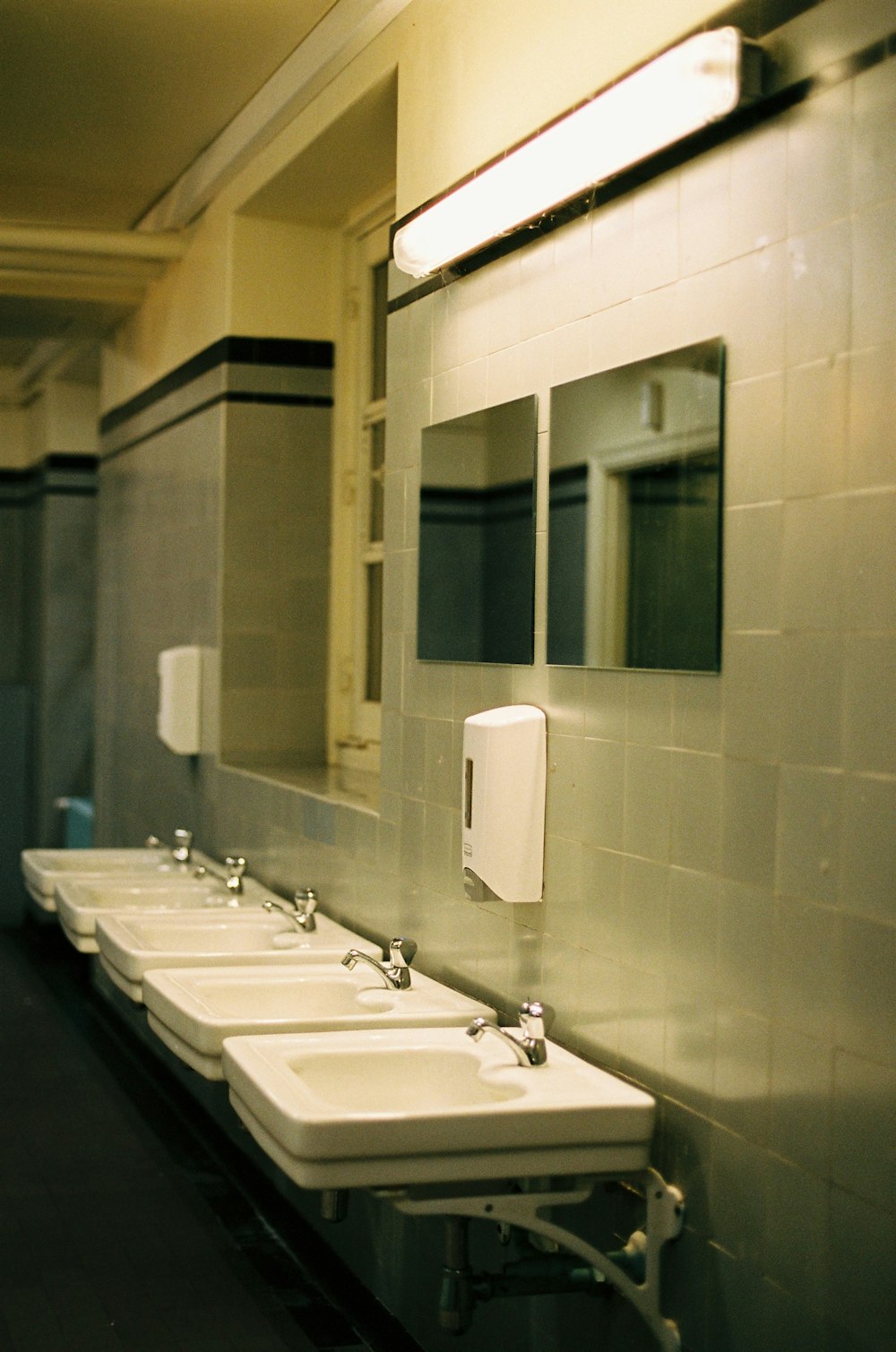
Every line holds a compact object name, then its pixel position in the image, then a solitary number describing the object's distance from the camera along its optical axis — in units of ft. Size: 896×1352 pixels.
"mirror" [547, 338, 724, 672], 6.49
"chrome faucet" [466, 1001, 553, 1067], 7.14
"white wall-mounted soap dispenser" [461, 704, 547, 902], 7.85
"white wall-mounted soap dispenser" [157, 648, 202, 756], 15.02
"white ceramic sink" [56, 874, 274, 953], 12.12
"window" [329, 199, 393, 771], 13.80
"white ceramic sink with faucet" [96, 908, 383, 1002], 9.49
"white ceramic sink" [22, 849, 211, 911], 13.32
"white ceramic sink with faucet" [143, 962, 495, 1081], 7.94
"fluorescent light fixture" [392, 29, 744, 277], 6.02
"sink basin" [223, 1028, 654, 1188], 6.23
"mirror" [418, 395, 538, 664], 8.33
